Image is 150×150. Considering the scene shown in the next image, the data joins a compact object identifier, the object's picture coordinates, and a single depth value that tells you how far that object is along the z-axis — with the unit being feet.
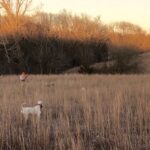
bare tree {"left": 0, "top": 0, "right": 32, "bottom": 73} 126.21
